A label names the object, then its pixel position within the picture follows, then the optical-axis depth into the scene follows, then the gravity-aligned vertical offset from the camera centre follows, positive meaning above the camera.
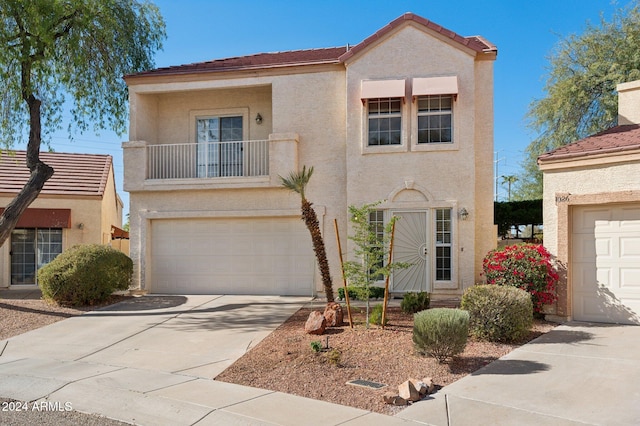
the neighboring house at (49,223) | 18.06 -0.09
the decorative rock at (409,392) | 6.44 -2.09
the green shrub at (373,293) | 13.24 -1.86
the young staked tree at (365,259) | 9.97 -0.74
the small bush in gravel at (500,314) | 8.91 -1.58
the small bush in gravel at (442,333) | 7.65 -1.63
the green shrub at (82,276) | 13.37 -1.42
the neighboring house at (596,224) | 10.10 -0.09
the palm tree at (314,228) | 11.05 -0.18
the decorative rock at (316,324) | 9.79 -1.92
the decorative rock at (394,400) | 6.42 -2.16
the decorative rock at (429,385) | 6.78 -2.11
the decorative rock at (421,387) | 6.64 -2.08
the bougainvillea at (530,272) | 10.59 -1.06
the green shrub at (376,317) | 10.36 -1.88
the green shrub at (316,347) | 8.41 -2.00
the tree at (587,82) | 21.11 +5.56
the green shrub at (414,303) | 11.62 -1.81
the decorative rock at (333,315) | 10.35 -1.86
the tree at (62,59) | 13.69 +4.56
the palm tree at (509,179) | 57.23 +4.44
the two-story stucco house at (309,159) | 14.28 +1.77
